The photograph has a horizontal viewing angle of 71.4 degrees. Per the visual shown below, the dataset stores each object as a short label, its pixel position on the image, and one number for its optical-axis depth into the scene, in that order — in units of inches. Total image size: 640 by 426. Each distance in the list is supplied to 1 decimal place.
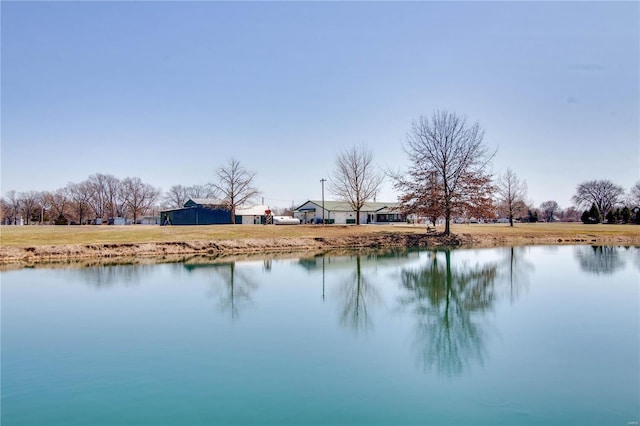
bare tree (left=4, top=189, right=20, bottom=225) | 3782.0
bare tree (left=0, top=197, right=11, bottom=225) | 3715.6
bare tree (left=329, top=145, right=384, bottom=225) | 2161.7
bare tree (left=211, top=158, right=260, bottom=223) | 2415.1
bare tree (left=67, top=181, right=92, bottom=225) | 3326.8
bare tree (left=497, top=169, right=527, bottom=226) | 2541.8
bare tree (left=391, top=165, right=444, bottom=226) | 1642.5
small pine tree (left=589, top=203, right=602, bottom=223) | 2822.3
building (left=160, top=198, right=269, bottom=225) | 2469.2
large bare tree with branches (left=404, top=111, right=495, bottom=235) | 1649.9
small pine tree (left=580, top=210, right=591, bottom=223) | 2882.9
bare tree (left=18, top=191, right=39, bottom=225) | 3597.7
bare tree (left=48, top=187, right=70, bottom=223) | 3476.1
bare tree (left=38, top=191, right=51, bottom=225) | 3591.0
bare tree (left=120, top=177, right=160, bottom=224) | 3747.5
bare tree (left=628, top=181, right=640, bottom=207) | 3641.7
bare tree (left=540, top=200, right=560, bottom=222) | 4688.5
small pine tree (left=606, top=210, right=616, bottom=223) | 2801.2
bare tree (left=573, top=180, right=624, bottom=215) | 3698.3
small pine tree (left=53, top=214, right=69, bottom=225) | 2891.2
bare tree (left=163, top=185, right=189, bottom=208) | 4419.3
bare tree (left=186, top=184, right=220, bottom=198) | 4144.9
